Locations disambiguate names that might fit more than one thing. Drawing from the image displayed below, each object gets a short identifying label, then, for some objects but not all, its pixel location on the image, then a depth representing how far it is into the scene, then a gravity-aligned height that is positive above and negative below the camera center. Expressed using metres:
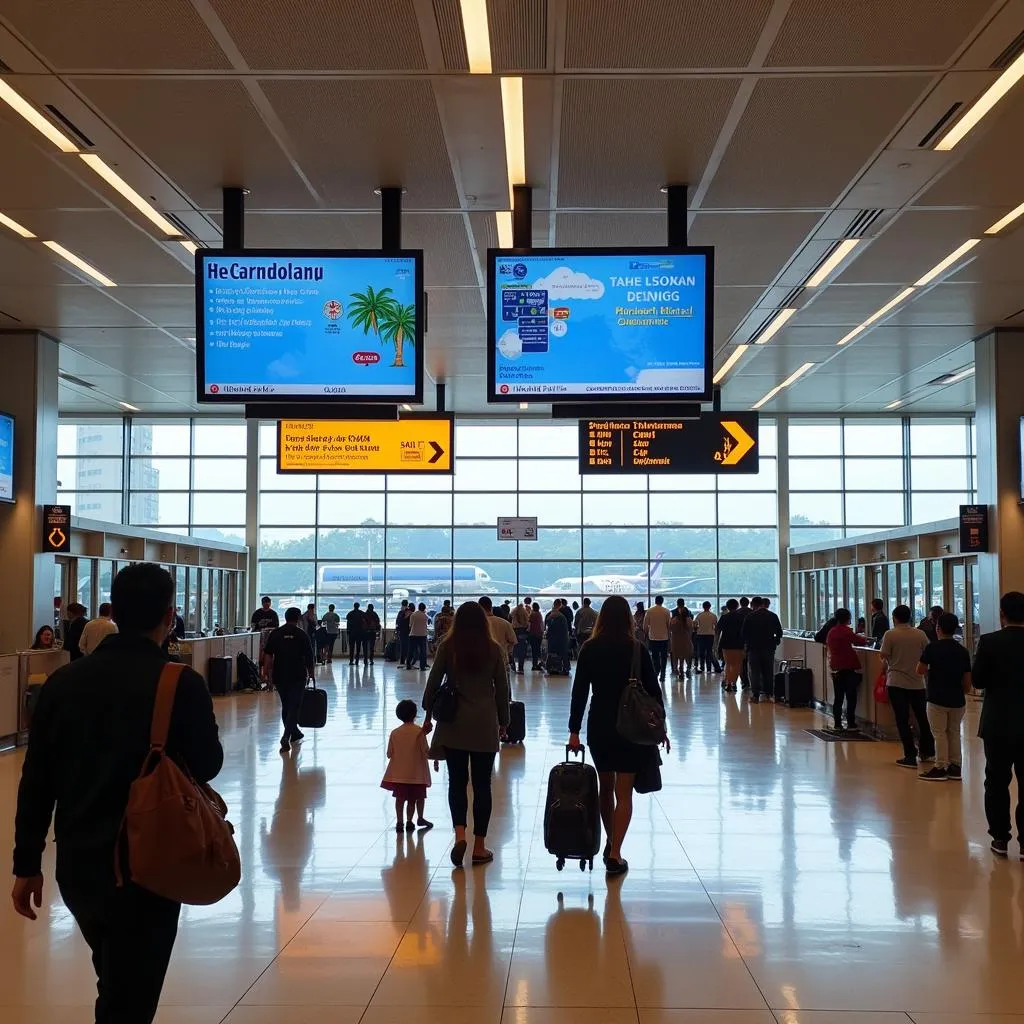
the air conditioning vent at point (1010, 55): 6.91 +3.34
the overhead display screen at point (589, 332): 8.14 +1.84
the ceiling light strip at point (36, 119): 7.67 +3.37
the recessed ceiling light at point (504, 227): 10.56 +3.49
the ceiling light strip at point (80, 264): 11.77 +3.52
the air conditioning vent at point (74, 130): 8.00 +3.36
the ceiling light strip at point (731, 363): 17.48 +3.64
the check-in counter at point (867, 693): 12.91 -1.46
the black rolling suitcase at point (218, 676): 18.66 -1.60
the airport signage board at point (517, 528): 26.59 +1.28
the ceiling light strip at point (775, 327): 14.91 +3.62
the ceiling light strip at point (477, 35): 6.41 +3.31
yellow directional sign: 16.08 +1.96
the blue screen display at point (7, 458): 15.23 +1.69
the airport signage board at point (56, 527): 15.74 +0.75
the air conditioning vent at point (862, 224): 10.52 +3.49
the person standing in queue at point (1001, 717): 6.98 -0.85
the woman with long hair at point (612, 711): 6.57 -0.77
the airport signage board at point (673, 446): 15.79 +1.96
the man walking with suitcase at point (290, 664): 12.28 -0.92
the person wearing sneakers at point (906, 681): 10.68 -0.95
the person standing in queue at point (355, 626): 26.66 -1.08
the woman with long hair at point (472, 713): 6.75 -0.80
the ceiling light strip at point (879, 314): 14.02 +3.64
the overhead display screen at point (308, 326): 8.09 +1.86
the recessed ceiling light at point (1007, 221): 10.52 +3.54
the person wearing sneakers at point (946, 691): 9.28 -0.92
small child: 7.86 -1.33
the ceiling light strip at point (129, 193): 9.05 +3.41
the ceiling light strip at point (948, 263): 11.76 +3.56
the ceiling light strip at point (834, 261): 11.60 +3.52
